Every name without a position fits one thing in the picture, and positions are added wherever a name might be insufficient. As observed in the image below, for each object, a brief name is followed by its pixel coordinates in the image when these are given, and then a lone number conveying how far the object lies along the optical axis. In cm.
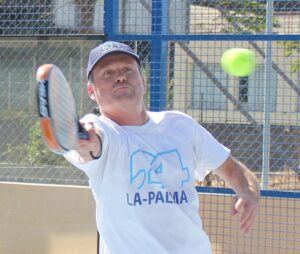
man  586
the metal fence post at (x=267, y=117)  1136
